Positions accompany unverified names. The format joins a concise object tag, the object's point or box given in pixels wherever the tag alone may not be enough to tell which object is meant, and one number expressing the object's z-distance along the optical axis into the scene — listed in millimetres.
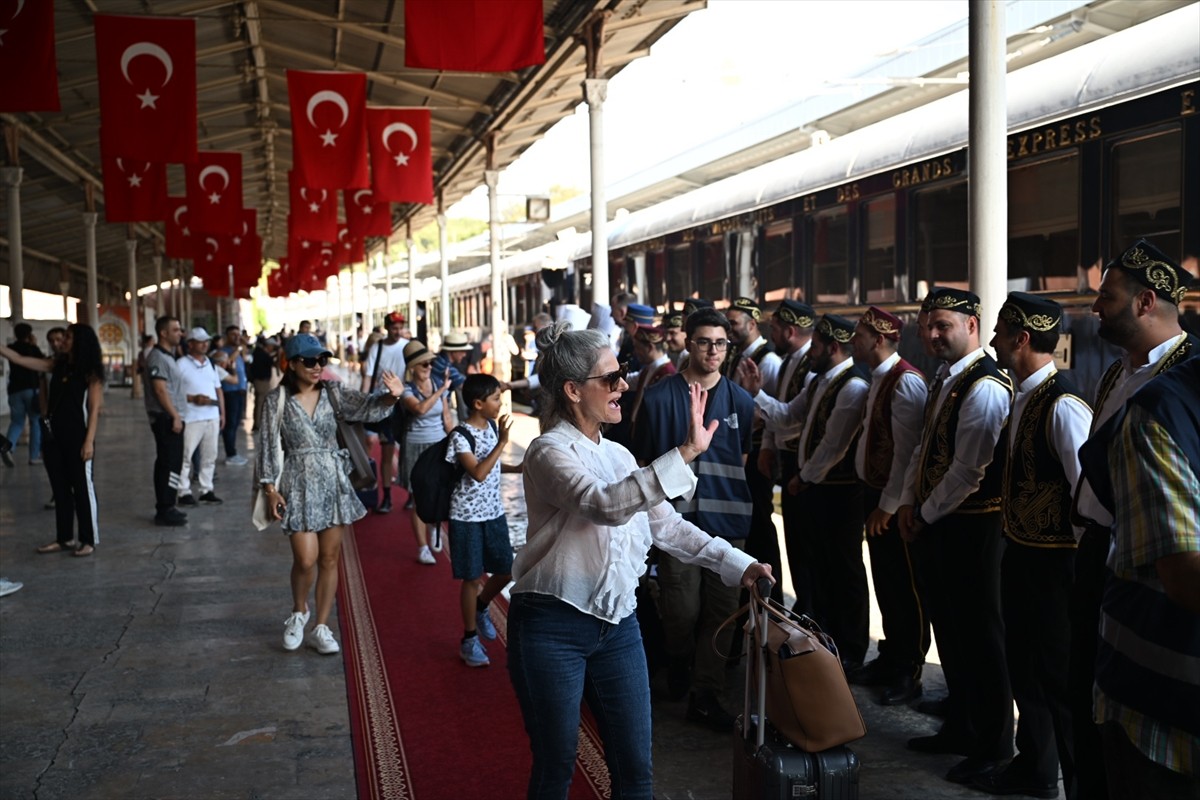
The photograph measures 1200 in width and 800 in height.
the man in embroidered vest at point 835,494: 5461
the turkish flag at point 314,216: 20109
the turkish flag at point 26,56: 8188
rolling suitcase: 2689
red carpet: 4301
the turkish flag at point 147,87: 9969
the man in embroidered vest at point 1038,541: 3785
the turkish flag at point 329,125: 12852
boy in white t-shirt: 5723
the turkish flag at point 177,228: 20241
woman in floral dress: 5816
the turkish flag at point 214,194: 17531
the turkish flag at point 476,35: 8438
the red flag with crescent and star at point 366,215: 20469
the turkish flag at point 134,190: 15195
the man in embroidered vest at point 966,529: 4230
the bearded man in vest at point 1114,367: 2908
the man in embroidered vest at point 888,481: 5012
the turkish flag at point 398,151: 14734
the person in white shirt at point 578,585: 2906
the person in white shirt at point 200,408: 10250
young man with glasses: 4832
